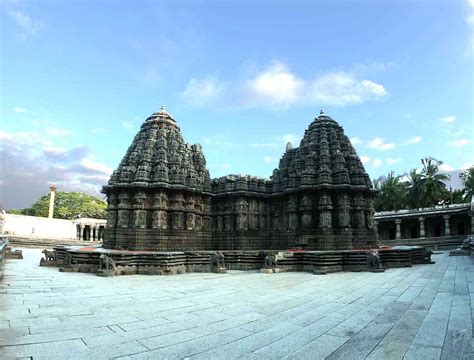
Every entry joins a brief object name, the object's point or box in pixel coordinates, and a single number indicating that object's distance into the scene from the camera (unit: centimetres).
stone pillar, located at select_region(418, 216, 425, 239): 4084
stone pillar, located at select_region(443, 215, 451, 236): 3891
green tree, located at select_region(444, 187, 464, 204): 4731
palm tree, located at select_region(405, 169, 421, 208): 4738
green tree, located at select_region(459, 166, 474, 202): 4219
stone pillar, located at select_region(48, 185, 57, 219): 5363
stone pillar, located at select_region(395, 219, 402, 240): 4294
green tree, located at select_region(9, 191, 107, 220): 6575
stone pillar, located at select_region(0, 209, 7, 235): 3932
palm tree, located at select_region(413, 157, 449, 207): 4509
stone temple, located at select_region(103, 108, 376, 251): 2030
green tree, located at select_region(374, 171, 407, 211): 5075
